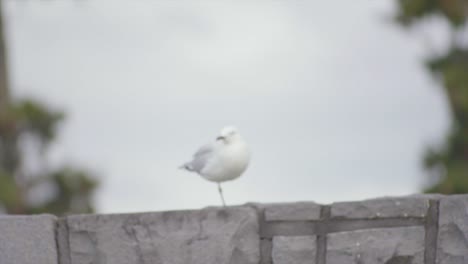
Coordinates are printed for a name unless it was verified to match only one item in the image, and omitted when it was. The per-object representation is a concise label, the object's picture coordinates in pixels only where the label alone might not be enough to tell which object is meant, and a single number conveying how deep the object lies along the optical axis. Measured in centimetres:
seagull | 1159
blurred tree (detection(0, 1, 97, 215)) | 2595
